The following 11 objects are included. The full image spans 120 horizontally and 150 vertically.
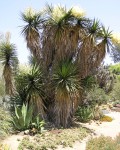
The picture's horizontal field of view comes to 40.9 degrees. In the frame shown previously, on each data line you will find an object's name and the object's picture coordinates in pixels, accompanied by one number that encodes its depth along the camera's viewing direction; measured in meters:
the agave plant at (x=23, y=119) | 6.35
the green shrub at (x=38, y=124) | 6.36
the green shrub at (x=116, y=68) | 18.91
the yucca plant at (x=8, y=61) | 7.41
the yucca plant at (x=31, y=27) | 7.56
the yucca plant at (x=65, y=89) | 6.93
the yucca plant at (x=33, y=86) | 7.01
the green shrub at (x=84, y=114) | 8.15
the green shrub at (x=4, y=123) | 5.87
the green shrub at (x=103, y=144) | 5.11
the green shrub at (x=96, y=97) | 9.49
